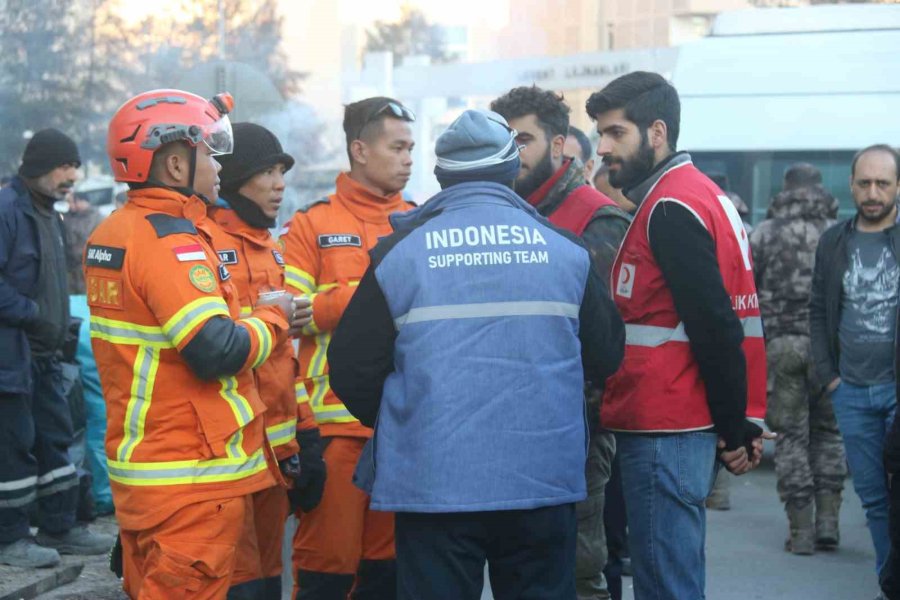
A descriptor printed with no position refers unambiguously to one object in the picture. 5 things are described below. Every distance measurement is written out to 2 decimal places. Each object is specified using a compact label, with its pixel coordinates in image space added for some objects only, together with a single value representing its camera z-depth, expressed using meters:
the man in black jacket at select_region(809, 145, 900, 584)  6.68
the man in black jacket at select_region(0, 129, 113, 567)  7.07
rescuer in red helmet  4.21
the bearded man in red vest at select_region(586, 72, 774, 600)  4.41
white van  11.94
